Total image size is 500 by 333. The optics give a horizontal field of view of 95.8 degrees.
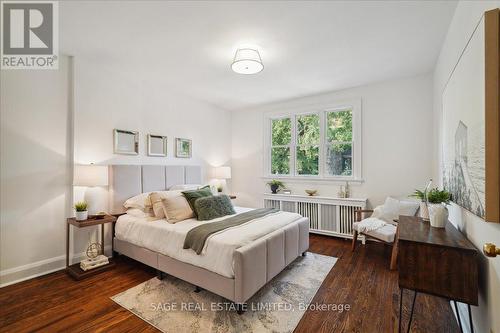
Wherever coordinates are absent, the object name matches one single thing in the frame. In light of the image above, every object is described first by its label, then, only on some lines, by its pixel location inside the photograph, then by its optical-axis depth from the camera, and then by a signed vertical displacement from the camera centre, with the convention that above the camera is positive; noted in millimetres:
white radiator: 3902 -814
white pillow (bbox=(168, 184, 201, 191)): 3821 -350
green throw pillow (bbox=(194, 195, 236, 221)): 2889 -542
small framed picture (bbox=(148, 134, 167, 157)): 3769 +369
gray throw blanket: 2215 -663
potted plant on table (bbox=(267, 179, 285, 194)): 4750 -392
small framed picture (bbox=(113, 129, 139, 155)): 3335 +378
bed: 2027 -850
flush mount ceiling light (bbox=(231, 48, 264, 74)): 2600 +1230
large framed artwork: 1071 +249
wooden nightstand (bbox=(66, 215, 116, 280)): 2629 -1225
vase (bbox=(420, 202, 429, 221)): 2105 -430
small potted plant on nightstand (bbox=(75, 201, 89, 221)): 2697 -539
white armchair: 2980 -807
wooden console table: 1358 -631
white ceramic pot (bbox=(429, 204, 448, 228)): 1840 -400
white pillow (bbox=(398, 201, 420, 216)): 3211 -594
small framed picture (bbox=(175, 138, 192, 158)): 4227 +366
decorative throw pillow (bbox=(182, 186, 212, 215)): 3053 -393
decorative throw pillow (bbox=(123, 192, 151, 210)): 3182 -501
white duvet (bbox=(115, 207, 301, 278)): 2078 -753
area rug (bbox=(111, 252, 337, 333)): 1866 -1310
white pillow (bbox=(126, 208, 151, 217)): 3085 -637
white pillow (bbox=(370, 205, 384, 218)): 3438 -699
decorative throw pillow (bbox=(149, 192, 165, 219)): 2969 -495
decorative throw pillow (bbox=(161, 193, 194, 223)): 2807 -541
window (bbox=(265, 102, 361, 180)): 4129 +452
